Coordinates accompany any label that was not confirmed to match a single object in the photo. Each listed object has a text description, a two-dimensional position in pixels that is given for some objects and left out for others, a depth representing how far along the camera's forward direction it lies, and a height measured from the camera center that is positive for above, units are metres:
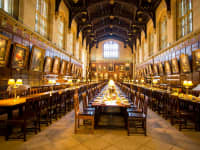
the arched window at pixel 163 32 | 11.12 +4.29
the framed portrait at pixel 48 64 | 7.91 +0.85
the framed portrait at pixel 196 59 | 5.89 +0.86
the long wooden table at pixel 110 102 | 3.39 -0.76
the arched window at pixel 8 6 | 5.52 +3.32
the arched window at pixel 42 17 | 7.76 +4.11
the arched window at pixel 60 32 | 11.13 +4.31
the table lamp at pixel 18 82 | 3.78 -0.15
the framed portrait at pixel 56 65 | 9.09 +0.93
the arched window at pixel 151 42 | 14.77 +4.26
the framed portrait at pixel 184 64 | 6.64 +0.75
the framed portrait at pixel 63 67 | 10.53 +0.87
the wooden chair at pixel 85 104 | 3.78 -0.86
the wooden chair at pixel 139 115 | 3.07 -1.01
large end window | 26.92 +5.98
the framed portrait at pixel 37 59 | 6.44 +1.02
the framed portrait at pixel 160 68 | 10.21 +0.75
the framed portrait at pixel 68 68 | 11.99 +0.93
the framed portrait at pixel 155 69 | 11.37 +0.75
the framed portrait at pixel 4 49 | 4.52 +1.07
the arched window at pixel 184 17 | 7.57 +3.96
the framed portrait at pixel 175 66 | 7.79 +0.70
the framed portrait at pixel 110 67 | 25.77 +2.11
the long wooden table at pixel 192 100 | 3.48 -0.73
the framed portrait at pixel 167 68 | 8.82 +0.65
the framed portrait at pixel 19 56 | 5.13 +0.96
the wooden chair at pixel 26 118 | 2.81 -1.01
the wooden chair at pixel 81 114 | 3.19 -0.99
